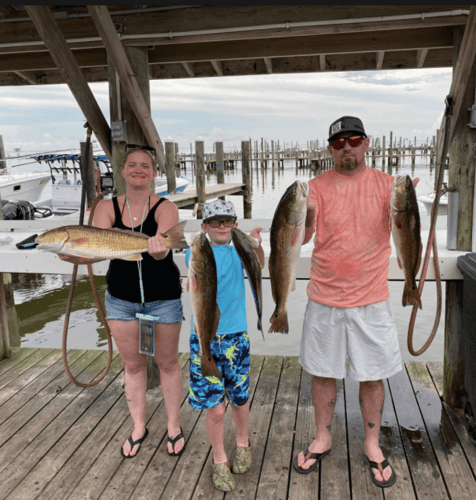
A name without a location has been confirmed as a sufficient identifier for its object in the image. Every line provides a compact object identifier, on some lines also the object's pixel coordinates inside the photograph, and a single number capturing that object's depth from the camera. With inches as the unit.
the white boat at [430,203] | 554.7
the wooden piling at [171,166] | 699.4
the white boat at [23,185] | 722.2
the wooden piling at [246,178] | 812.0
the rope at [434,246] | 99.3
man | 98.3
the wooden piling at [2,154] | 936.8
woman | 108.2
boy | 99.7
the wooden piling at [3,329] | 187.5
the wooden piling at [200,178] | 636.1
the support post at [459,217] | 134.5
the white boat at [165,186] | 749.3
